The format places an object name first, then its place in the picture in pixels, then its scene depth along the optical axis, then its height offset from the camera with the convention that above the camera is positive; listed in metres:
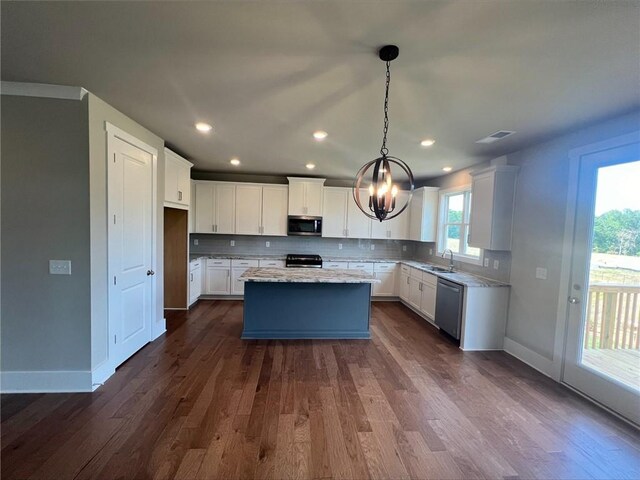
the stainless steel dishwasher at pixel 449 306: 3.62 -1.04
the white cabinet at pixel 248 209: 5.48 +0.36
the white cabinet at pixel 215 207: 5.40 +0.36
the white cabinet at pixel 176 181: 3.77 +0.65
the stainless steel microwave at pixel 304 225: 5.58 +0.06
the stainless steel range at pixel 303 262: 5.42 -0.68
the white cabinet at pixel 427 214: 5.34 +0.38
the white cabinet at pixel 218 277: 5.31 -1.03
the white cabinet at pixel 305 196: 5.51 +0.68
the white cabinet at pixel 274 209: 5.54 +0.38
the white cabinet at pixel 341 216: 5.72 +0.30
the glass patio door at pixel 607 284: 2.29 -0.42
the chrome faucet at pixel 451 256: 4.64 -0.40
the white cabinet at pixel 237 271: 5.34 -0.90
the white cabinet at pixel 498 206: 3.52 +0.39
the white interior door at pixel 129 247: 2.67 -0.27
